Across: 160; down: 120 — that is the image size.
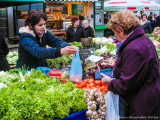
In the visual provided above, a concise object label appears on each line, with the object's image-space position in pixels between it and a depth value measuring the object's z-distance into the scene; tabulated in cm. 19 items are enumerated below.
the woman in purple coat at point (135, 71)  235
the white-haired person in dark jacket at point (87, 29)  937
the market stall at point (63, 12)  1221
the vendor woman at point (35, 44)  342
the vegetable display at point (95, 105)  276
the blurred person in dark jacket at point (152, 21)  1595
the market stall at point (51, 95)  239
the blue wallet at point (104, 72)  390
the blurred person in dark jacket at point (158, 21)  1439
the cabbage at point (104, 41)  719
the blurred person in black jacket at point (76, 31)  891
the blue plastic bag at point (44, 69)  371
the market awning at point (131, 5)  1454
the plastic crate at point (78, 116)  264
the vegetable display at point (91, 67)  407
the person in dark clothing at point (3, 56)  569
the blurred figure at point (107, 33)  1665
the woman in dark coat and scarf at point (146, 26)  1212
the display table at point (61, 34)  1221
